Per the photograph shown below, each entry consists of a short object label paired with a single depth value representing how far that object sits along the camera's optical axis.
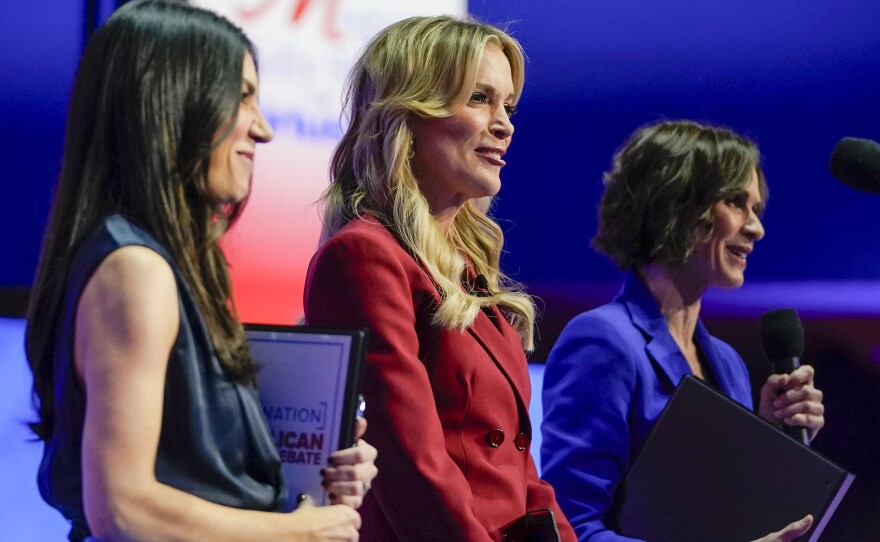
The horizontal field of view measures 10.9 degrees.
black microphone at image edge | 6.47
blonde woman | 6.47
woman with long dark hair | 6.08
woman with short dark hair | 6.94
